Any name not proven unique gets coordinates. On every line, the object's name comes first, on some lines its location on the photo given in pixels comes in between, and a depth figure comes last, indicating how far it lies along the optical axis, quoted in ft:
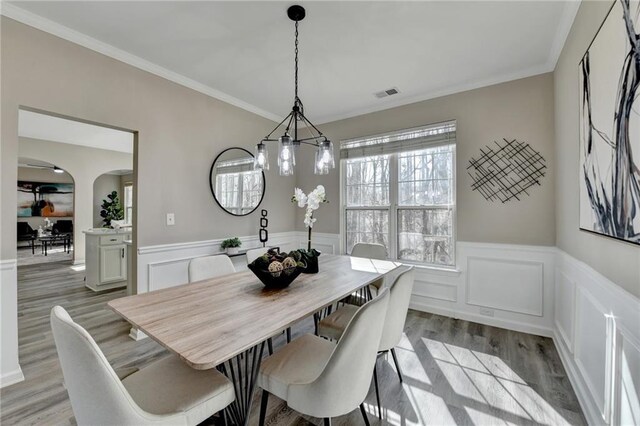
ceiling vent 10.42
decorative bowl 5.39
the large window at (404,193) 10.55
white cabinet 13.67
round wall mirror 10.93
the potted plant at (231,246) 10.78
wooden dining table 3.29
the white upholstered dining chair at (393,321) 4.96
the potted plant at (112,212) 17.44
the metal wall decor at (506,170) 8.84
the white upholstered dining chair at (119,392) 2.73
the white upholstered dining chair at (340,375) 3.46
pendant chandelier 6.29
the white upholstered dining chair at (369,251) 9.36
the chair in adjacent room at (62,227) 28.12
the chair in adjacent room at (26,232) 26.43
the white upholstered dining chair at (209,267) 6.77
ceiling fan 24.54
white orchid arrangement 6.58
